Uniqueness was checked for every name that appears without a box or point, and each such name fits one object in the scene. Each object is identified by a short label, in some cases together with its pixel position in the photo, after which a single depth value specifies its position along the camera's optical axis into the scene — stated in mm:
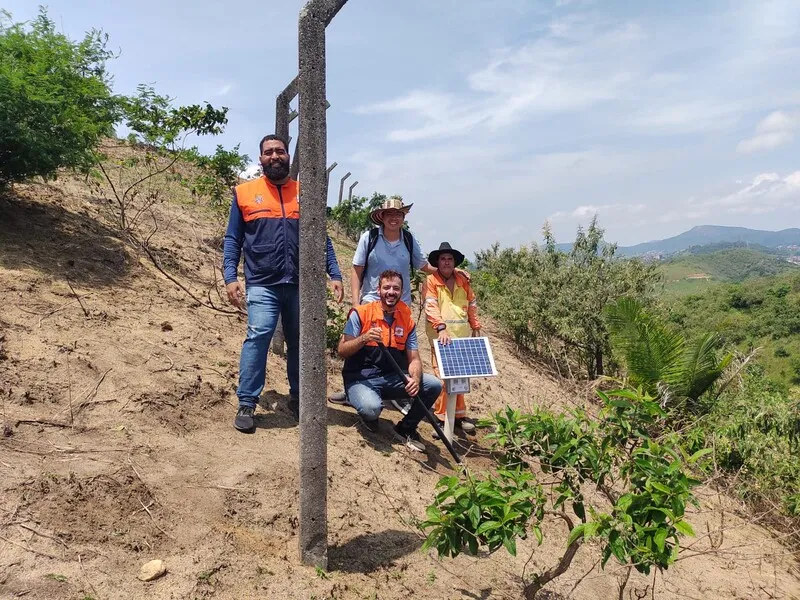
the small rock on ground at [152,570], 2477
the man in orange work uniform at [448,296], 4867
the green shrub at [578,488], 2195
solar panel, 4398
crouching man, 4152
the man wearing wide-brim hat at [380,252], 4531
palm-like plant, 7641
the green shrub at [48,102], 4684
